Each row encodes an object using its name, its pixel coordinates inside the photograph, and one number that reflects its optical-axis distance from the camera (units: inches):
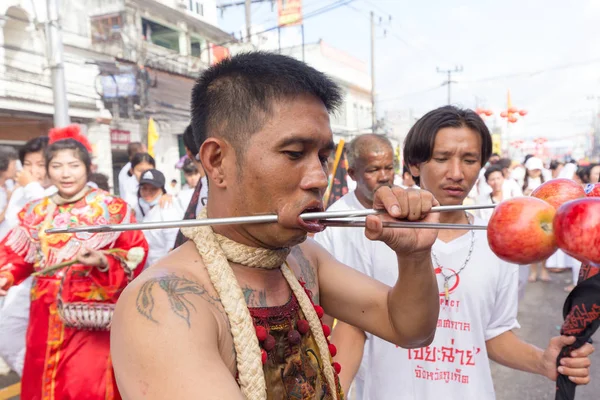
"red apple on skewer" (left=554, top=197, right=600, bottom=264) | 38.8
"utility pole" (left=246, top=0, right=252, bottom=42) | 890.1
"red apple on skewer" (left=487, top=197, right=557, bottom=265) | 45.0
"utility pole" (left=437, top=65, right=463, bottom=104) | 1626.5
